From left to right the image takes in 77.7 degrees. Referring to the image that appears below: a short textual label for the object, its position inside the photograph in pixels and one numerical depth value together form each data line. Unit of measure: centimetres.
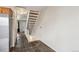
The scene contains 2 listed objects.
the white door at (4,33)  126
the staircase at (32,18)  206
